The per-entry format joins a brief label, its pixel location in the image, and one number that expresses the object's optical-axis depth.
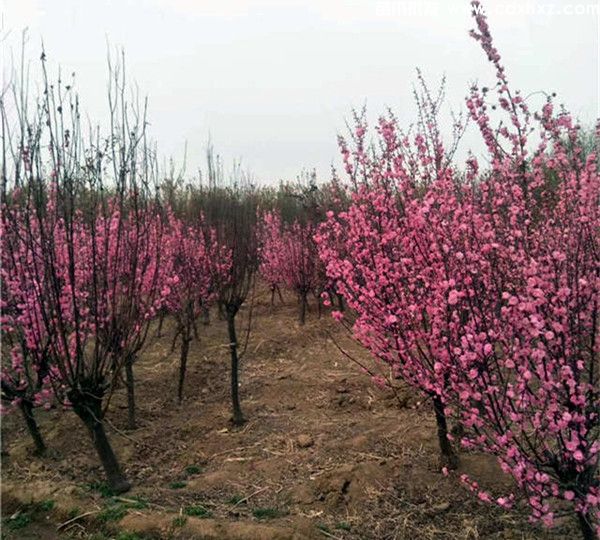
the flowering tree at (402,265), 4.14
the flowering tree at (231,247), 7.44
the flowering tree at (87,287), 4.35
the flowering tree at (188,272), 7.80
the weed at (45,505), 4.96
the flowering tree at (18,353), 5.21
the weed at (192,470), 6.11
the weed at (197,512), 4.70
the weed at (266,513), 4.70
